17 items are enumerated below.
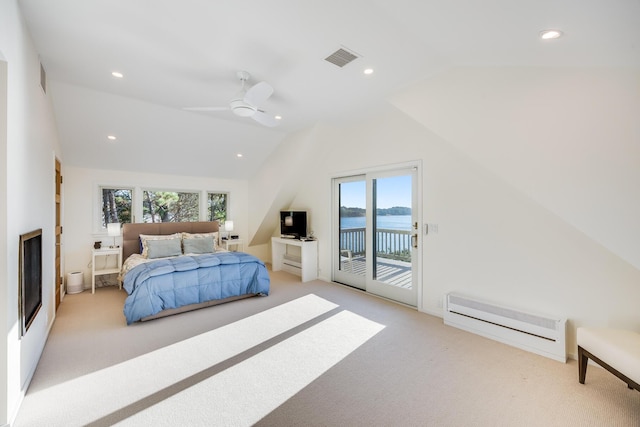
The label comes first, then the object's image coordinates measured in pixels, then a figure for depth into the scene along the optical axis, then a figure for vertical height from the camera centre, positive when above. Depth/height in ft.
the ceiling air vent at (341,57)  8.09 +4.85
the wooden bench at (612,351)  5.87 -3.40
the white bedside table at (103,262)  14.73 -2.90
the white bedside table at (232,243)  20.21 -2.46
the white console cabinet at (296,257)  17.43 -3.31
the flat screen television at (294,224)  18.40 -0.88
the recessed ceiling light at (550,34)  5.99 +4.02
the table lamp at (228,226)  20.47 -1.09
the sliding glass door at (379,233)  12.91 -1.20
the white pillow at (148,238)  15.90 -1.59
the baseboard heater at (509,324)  8.29 -3.97
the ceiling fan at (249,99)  8.57 +3.84
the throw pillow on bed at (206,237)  17.51 -1.66
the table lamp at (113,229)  15.28 -0.96
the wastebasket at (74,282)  14.60 -3.85
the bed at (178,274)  11.09 -2.91
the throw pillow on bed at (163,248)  15.49 -2.13
